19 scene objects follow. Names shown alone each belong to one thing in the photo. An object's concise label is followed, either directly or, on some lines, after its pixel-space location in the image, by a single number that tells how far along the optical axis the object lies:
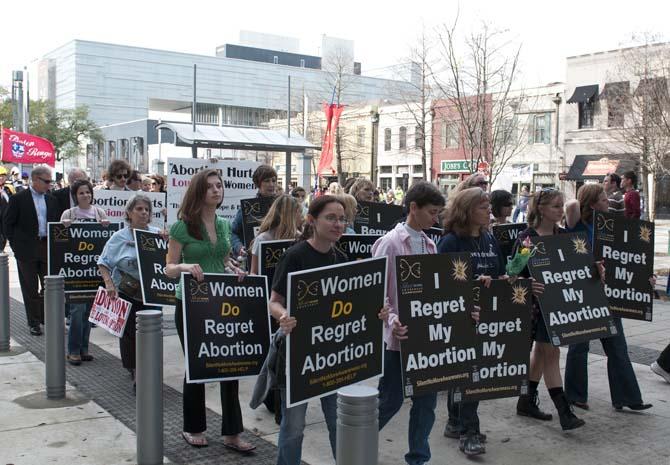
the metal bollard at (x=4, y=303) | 7.59
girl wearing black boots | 5.23
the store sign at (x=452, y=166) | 44.62
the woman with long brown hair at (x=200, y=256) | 4.82
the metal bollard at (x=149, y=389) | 4.48
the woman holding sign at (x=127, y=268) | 6.33
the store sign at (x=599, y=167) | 36.03
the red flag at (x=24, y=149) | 19.41
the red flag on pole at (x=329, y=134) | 18.84
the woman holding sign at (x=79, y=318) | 7.32
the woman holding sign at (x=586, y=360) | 5.75
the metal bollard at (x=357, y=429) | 2.90
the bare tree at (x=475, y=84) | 19.33
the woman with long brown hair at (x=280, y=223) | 5.68
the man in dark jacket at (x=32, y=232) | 8.53
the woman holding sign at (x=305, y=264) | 3.83
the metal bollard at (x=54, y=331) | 5.91
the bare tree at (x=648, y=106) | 20.55
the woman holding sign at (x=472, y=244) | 4.68
